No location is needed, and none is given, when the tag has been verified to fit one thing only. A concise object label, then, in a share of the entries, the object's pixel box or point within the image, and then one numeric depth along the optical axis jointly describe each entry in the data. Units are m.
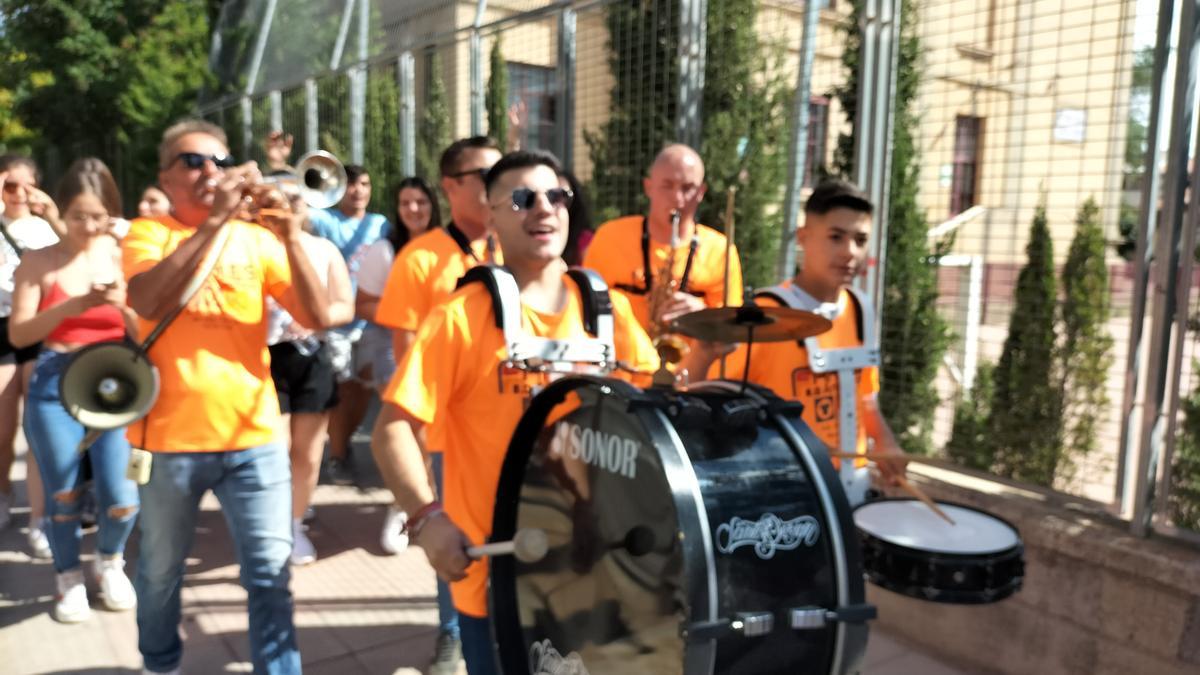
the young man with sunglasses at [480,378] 2.16
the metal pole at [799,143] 4.75
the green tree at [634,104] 5.61
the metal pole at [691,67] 5.12
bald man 3.86
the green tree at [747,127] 5.34
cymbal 1.89
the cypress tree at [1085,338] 3.83
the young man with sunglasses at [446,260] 3.46
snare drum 2.18
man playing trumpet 2.79
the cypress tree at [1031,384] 3.97
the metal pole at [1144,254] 3.28
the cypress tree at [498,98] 7.47
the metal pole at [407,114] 8.18
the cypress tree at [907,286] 4.46
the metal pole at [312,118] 10.31
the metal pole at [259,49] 13.31
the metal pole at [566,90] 6.11
